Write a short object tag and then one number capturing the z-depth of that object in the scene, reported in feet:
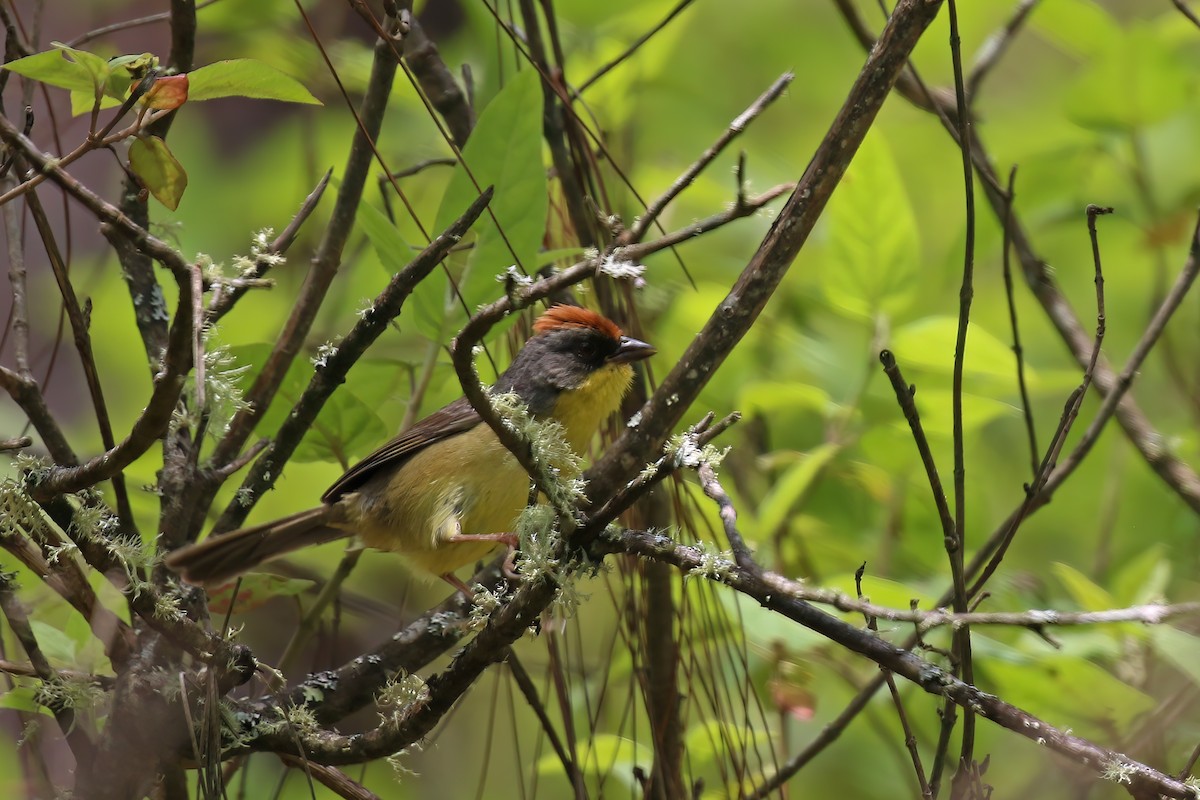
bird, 22.89
